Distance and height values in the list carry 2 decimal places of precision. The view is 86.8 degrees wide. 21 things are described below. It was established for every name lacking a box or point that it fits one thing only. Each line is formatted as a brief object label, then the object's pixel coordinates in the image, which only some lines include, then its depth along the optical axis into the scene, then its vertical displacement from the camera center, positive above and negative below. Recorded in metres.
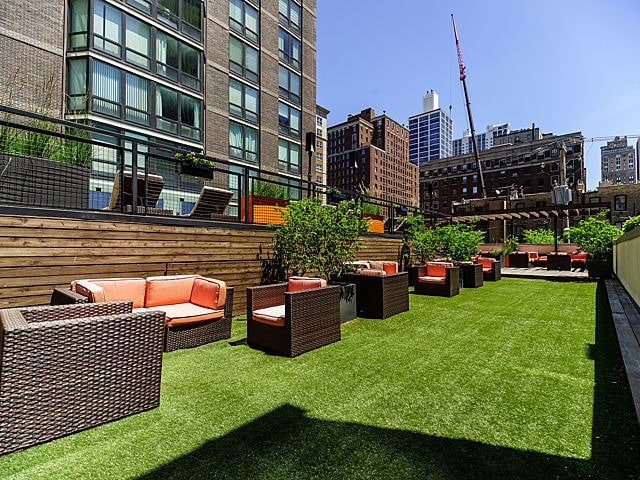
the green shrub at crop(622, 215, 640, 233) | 8.41 +0.68
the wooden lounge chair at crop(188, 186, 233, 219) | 6.19 +0.87
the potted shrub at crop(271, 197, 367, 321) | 5.56 +0.23
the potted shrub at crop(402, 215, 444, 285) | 10.19 +0.16
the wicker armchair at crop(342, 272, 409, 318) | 5.45 -0.75
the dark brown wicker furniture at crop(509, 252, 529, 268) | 16.09 -0.56
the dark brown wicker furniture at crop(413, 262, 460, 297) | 7.62 -0.84
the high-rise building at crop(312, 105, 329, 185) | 59.77 +18.38
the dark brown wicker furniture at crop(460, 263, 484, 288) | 9.19 -0.73
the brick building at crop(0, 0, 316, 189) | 11.66 +7.70
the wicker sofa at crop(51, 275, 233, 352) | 3.86 -0.66
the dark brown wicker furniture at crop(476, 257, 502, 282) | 10.92 -0.70
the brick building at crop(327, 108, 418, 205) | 92.19 +27.46
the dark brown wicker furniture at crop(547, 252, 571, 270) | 14.68 -0.59
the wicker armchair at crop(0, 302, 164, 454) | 1.98 -0.79
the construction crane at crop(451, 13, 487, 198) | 42.69 +22.43
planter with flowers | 5.59 +1.42
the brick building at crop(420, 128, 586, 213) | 56.78 +14.81
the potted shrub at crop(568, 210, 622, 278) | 11.17 +0.24
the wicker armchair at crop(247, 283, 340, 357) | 3.67 -0.84
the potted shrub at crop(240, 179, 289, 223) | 6.56 +0.80
